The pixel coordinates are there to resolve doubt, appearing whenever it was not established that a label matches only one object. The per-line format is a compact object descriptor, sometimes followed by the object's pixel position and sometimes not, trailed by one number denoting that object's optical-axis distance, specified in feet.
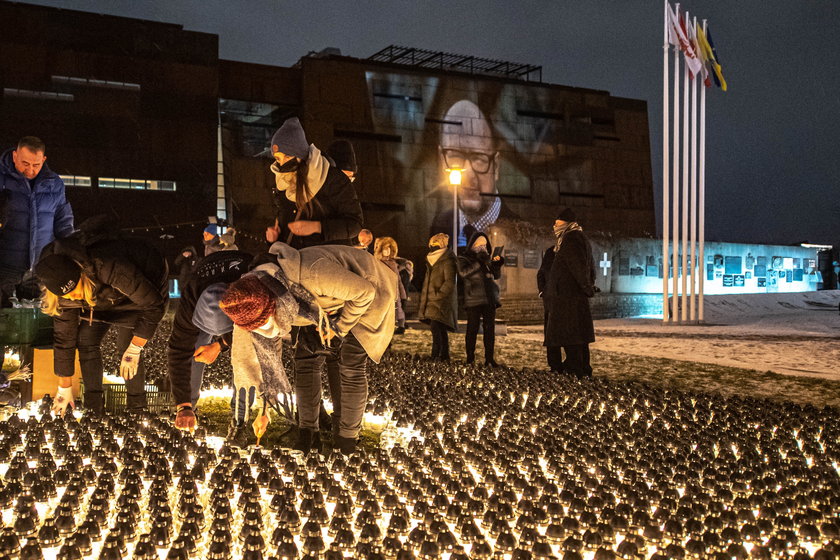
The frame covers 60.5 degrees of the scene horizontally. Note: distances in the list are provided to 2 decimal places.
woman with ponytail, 14.16
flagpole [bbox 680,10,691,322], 58.56
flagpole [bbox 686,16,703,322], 58.55
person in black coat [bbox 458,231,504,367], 27.86
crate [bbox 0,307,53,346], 20.35
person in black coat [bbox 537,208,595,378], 23.81
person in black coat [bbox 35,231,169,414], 14.58
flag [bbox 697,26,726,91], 59.08
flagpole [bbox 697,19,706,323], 59.98
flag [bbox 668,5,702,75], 56.54
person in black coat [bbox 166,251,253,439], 11.73
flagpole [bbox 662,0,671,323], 57.16
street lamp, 49.90
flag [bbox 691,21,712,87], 58.26
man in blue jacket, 18.26
